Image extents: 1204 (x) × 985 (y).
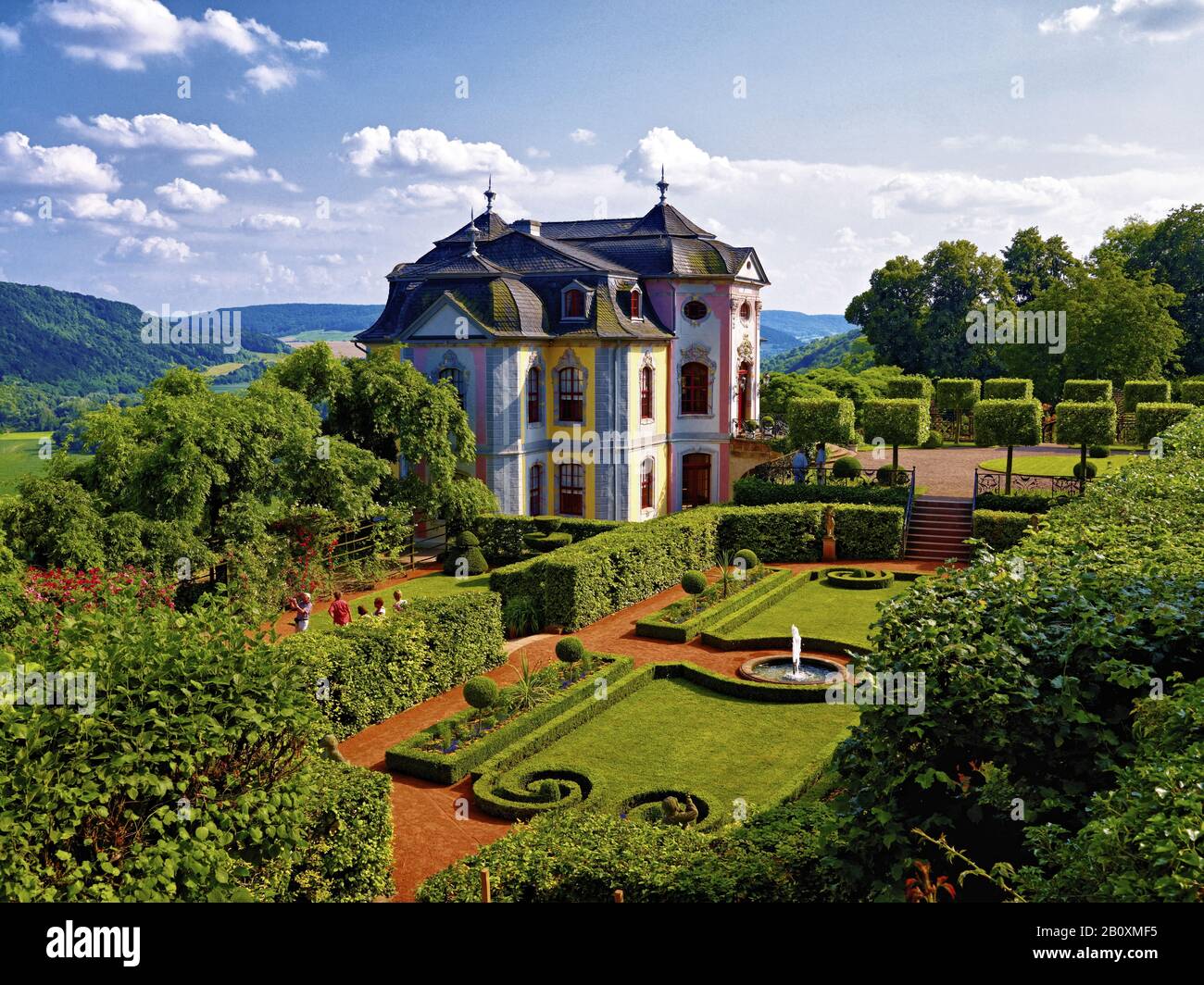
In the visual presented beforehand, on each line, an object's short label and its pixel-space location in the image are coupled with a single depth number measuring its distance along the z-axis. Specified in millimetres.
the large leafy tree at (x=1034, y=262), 70438
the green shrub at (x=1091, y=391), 44781
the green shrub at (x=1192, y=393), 50188
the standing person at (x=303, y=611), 24375
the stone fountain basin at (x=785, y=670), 21219
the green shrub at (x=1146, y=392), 49781
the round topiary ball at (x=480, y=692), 18406
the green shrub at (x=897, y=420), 36500
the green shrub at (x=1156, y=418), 42812
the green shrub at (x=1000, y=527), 31672
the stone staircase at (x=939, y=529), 33531
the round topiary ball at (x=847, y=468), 37625
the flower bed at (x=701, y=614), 24688
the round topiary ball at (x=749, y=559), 30406
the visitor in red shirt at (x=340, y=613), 22344
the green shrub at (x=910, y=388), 53562
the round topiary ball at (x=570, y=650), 20906
